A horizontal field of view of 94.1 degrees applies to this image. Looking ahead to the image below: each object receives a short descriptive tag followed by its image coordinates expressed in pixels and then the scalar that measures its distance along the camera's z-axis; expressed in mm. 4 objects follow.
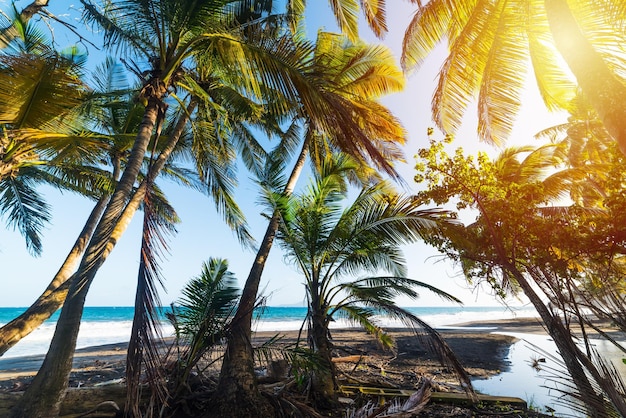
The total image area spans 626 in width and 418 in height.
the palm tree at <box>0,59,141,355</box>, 3207
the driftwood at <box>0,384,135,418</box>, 3611
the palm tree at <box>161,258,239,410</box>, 4289
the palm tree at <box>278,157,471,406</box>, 4746
